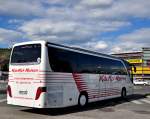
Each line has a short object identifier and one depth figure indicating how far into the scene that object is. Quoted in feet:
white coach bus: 24.63
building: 179.56
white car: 131.93
